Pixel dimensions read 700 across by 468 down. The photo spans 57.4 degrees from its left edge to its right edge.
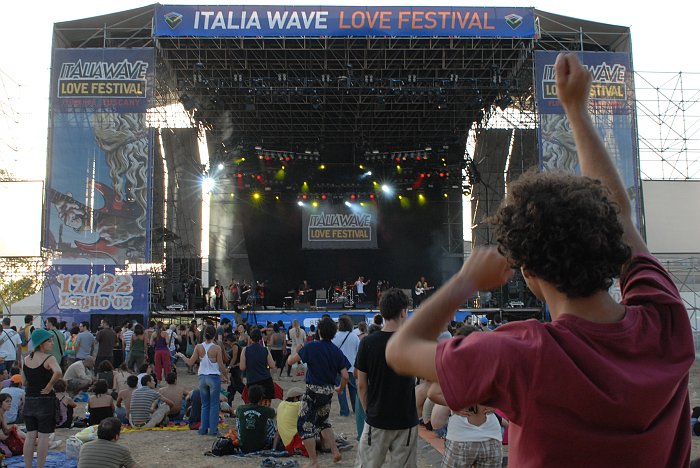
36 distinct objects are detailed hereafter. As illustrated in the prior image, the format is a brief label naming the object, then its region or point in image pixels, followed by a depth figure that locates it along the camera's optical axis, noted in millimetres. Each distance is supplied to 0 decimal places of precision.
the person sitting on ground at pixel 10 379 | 8967
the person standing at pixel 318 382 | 6375
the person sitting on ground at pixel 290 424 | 7230
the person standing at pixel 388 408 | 4301
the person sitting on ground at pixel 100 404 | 7621
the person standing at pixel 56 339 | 9789
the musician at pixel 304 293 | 23172
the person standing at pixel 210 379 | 8242
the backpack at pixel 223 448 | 7254
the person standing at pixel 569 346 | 1060
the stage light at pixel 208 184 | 23841
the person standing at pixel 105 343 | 12165
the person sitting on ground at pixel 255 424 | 7332
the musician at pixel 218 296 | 21578
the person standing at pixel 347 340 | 7953
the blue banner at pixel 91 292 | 16156
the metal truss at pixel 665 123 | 21531
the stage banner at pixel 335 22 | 16938
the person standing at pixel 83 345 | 12641
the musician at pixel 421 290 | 21859
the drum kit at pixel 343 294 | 22062
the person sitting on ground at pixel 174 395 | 9258
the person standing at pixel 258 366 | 7980
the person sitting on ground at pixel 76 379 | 10320
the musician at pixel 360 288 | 22562
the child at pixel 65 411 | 8602
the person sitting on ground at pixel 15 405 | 8609
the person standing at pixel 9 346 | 10673
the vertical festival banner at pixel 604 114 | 17281
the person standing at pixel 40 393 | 6012
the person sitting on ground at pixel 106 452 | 4957
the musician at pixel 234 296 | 21234
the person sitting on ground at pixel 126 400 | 9061
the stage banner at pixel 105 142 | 16844
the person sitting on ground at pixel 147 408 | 8898
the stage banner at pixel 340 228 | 25016
